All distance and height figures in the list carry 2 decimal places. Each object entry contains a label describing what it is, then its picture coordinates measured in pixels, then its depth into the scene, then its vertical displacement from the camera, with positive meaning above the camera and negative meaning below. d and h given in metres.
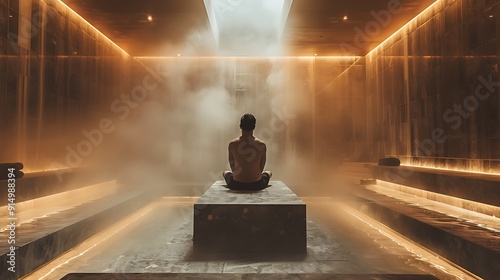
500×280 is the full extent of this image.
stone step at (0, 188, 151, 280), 2.32 -0.77
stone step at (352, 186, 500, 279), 2.27 -0.79
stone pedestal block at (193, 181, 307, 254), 2.78 -0.71
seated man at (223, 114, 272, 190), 3.39 -0.11
